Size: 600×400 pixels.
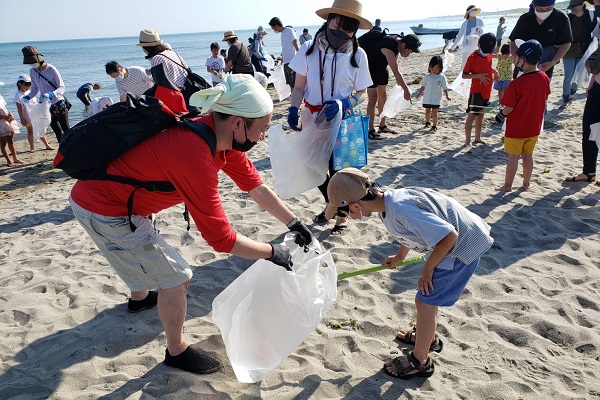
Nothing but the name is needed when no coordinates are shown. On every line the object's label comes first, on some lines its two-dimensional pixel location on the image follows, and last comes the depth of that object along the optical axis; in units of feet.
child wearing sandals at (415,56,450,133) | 23.80
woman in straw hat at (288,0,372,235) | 11.72
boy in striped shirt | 6.67
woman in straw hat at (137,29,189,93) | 14.01
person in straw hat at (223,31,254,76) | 27.73
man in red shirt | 6.57
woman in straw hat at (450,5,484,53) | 33.94
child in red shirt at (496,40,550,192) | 14.75
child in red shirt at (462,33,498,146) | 20.30
